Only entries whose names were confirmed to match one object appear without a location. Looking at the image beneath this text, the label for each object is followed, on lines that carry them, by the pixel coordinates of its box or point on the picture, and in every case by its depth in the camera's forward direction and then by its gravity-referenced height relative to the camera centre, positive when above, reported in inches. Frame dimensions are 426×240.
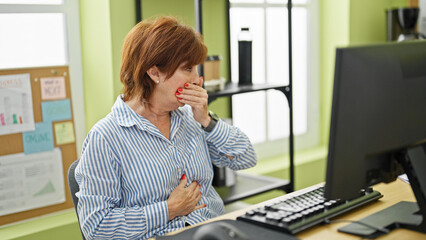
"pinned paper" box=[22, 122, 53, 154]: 87.3 -12.4
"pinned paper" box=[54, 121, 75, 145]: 90.9 -12.0
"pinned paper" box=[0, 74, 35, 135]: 84.3 -6.2
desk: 49.8 -16.9
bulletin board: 85.7 -11.5
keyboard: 50.9 -15.9
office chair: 59.3 -14.0
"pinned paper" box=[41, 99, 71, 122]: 89.0 -7.8
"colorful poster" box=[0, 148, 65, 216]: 86.1 -19.7
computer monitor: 43.7 -5.6
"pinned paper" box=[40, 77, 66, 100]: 88.6 -3.9
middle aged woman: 57.0 -10.3
